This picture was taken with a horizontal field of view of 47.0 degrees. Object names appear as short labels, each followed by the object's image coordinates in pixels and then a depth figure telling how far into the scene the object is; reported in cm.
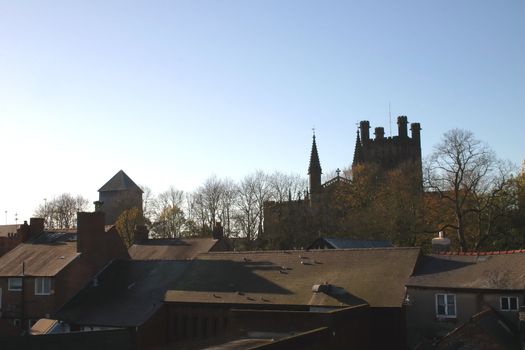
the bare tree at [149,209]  9106
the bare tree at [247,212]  8138
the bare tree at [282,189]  8394
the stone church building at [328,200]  7106
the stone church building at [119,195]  9862
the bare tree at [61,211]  10019
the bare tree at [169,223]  8575
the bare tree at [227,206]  8394
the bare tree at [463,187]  5531
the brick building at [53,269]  4078
